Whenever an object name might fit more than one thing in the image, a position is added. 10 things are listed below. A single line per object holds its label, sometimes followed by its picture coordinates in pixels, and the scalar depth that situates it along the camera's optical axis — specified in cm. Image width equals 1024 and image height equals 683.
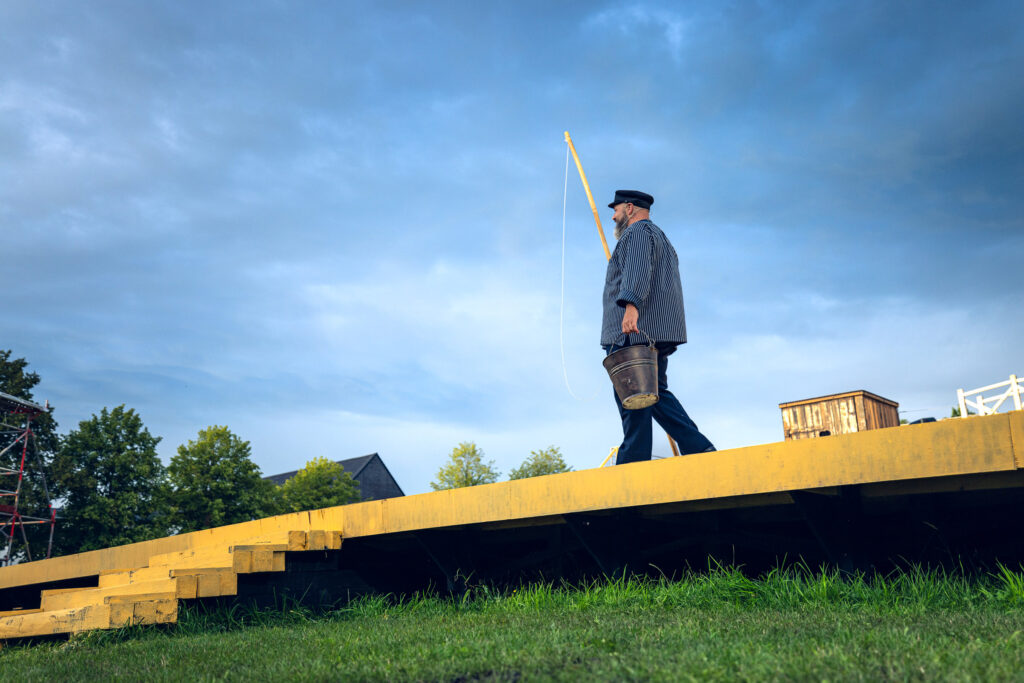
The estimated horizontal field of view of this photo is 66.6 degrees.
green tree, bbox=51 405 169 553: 2873
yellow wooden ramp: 390
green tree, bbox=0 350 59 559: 2862
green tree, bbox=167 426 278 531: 2859
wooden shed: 1137
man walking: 526
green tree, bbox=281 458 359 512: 3262
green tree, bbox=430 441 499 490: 3631
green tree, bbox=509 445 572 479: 3856
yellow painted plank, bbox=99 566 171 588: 608
